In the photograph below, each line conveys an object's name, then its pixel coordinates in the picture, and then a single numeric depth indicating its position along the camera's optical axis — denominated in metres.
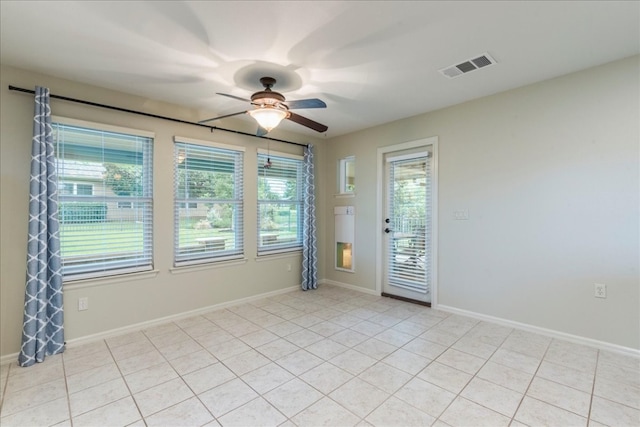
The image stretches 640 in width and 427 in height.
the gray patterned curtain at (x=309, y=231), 4.90
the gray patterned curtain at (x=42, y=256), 2.59
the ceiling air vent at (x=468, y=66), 2.61
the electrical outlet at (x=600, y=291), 2.75
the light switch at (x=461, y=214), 3.66
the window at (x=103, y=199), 2.93
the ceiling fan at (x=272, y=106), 2.55
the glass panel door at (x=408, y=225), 4.08
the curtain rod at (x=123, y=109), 2.68
